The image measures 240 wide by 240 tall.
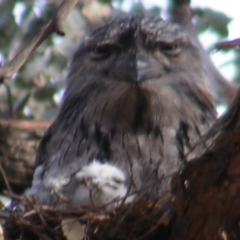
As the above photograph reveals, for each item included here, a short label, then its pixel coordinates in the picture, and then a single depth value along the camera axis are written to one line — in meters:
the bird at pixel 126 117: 6.95
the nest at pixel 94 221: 5.91
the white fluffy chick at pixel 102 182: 6.67
